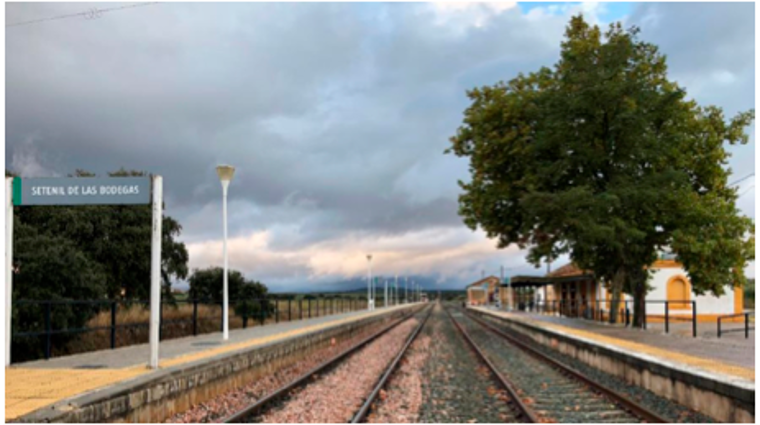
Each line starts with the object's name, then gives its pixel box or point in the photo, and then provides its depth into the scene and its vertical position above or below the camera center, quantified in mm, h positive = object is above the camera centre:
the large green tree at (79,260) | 15281 +299
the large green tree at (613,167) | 23766 +3626
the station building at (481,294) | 117562 -4225
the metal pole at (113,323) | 14688 -1058
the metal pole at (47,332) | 12516 -1051
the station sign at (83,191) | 10961 +1209
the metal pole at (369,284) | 57831 -1172
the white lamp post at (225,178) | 19312 +2438
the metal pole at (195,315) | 19686 -1224
